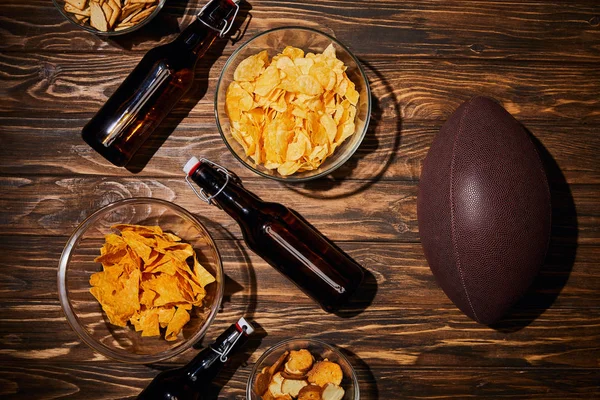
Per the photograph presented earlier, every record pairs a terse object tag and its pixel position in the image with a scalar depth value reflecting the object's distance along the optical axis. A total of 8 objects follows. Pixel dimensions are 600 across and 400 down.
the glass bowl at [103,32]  1.41
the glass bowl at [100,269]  1.39
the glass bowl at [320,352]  1.41
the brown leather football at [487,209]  1.26
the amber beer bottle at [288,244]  1.37
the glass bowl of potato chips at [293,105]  1.36
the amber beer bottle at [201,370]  1.36
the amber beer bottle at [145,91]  1.40
